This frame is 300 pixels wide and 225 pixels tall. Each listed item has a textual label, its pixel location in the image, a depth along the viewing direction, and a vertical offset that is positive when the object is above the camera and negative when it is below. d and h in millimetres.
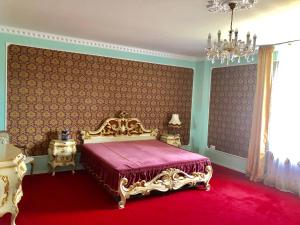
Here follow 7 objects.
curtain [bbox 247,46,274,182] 4578 -151
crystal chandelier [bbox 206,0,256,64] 2605 +682
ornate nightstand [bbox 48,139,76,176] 4441 -1046
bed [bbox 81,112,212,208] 3449 -980
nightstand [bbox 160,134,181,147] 5652 -881
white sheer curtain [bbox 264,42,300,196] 4234 -321
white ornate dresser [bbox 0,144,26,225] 2363 -840
